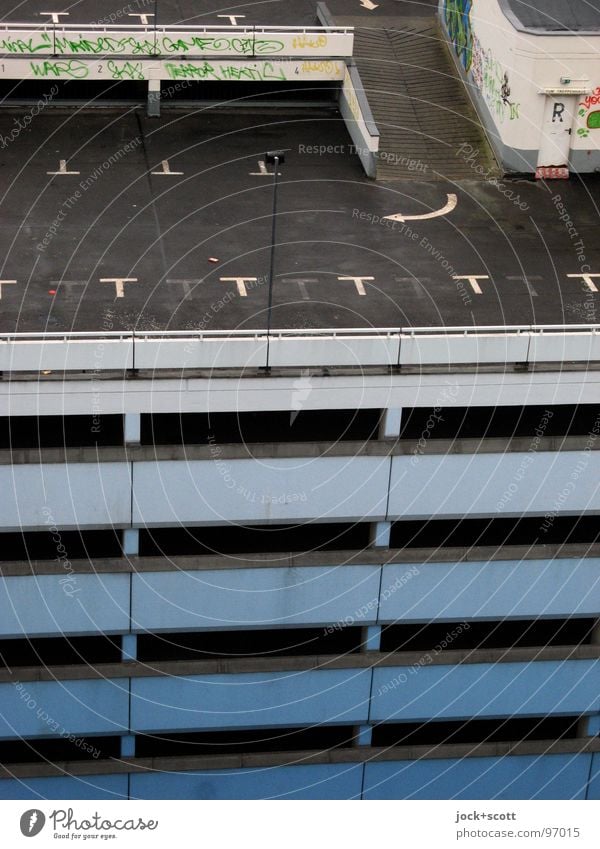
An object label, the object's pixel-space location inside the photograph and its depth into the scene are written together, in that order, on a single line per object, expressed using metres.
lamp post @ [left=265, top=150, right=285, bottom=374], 40.56
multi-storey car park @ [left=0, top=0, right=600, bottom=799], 40.91
